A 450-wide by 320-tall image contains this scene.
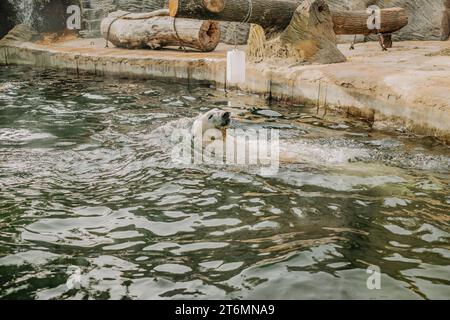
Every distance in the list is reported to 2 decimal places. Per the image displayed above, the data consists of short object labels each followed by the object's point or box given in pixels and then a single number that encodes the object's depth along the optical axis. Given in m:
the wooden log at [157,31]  11.88
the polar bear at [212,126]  5.87
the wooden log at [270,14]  6.80
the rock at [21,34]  15.17
